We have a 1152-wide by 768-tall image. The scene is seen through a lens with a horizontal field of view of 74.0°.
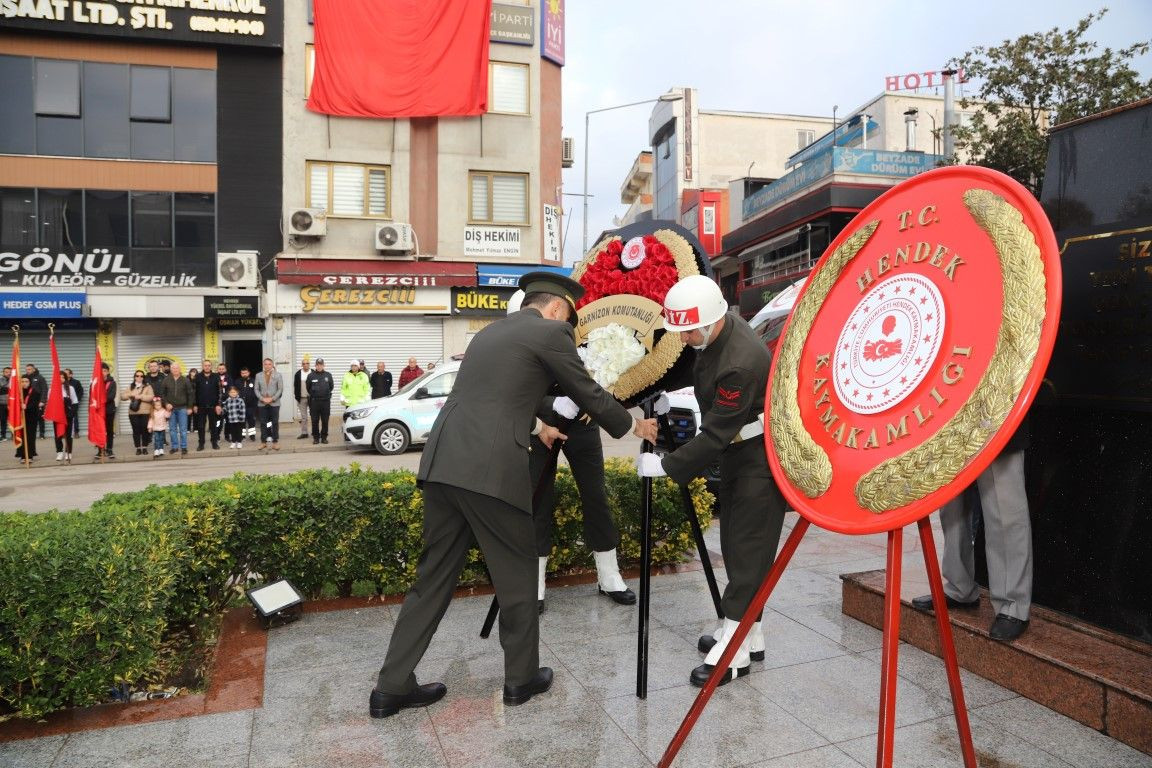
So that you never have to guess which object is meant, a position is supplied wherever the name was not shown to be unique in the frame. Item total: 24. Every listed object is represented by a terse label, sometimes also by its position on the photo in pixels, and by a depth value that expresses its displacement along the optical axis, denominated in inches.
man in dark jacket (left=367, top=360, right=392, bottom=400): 711.7
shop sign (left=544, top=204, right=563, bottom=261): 908.0
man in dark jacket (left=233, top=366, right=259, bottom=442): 668.7
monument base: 120.4
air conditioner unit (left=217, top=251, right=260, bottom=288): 811.4
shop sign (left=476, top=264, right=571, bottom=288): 878.4
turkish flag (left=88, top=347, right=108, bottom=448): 603.2
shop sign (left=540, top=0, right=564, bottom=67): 905.5
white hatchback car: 583.8
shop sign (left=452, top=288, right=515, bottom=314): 884.6
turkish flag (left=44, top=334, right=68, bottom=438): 580.7
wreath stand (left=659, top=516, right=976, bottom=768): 86.5
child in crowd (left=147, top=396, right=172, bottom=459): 612.1
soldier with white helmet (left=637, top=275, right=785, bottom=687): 136.9
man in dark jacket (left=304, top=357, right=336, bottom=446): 653.9
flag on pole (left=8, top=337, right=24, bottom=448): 575.5
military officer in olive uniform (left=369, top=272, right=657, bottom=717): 135.4
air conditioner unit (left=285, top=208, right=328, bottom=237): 813.9
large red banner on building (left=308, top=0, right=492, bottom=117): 824.9
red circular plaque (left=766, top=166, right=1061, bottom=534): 81.8
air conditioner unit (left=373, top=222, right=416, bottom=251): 839.7
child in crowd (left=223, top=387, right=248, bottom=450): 642.2
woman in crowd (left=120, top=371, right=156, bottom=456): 610.5
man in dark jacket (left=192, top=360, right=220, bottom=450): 650.8
